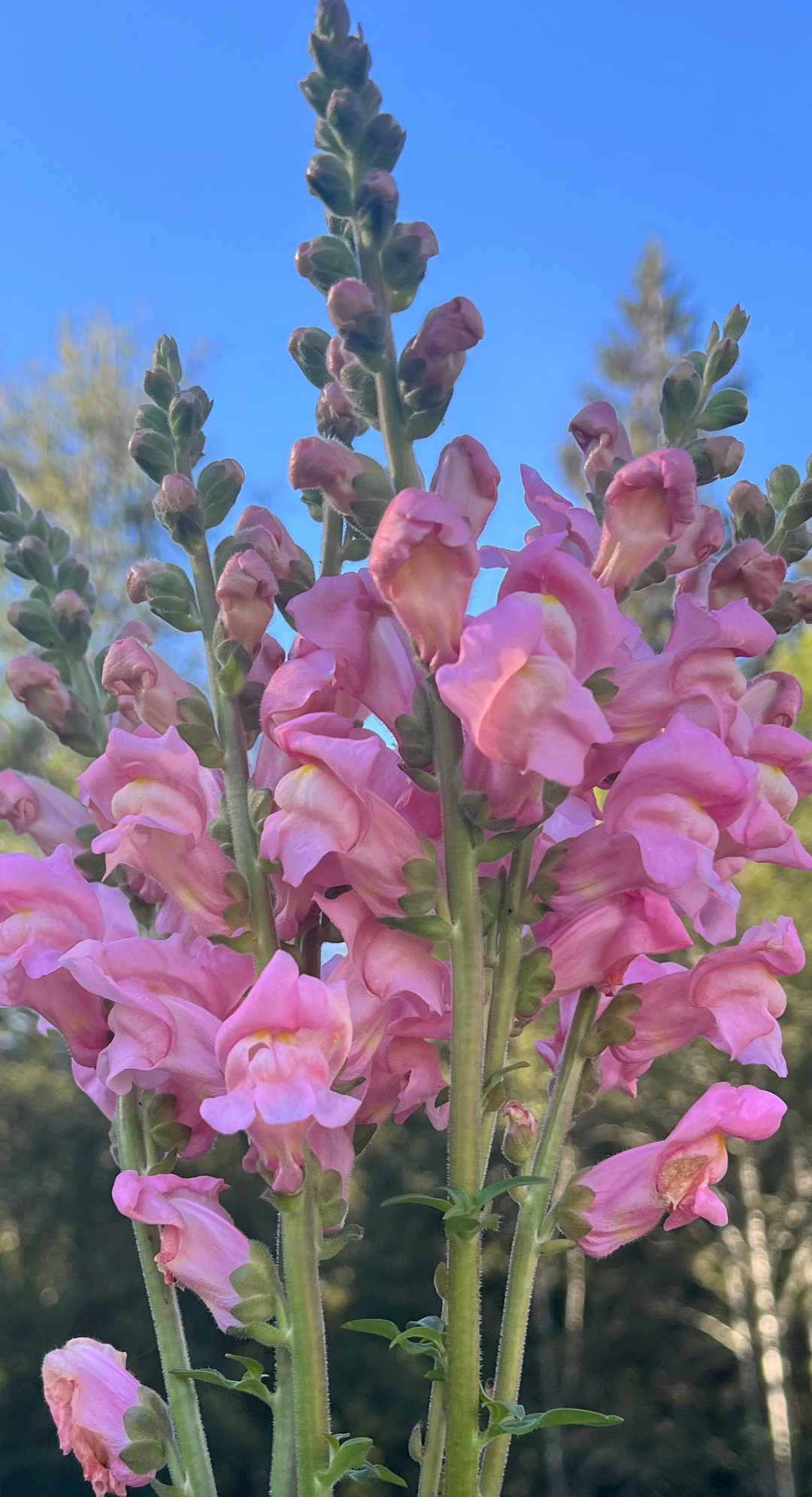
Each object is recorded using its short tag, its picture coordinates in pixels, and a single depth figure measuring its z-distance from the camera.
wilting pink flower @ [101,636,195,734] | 0.24
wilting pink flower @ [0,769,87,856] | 0.29
